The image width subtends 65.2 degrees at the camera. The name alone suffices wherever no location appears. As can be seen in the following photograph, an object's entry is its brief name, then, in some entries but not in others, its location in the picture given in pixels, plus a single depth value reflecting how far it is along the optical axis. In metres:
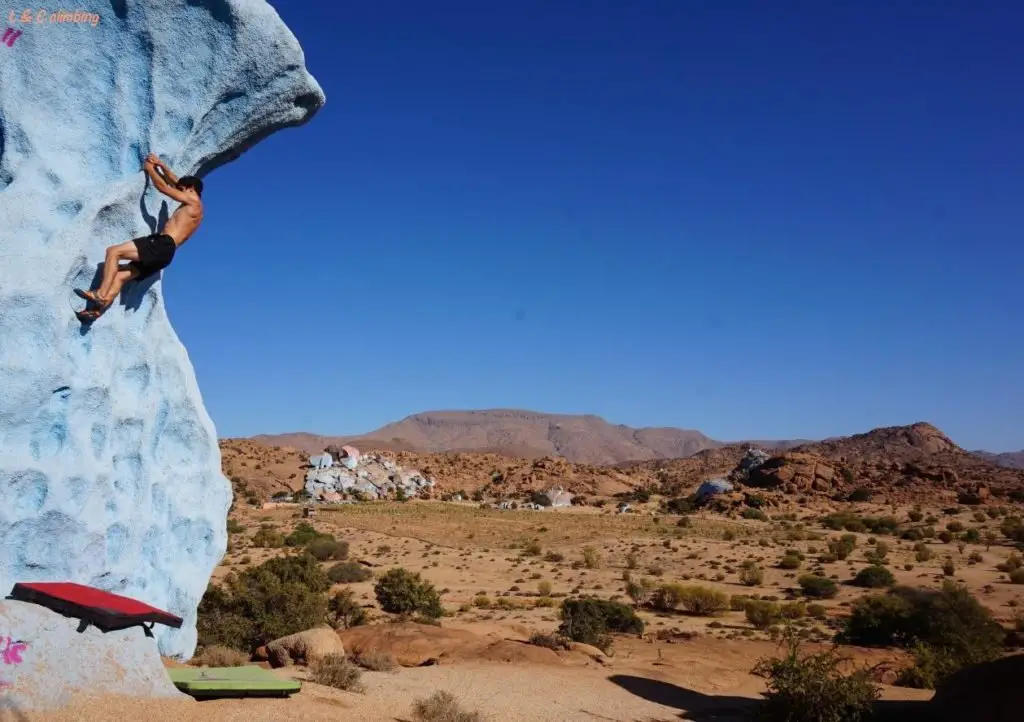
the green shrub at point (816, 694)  9.69
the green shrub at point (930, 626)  14.50
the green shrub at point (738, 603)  21.80
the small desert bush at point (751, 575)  25.94
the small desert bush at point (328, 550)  29.11
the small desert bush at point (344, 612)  16.80
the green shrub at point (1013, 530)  35.50
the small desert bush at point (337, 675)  9.25
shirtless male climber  6.77
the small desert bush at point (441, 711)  8.16
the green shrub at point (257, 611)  12.94
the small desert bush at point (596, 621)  15.42
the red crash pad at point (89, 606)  5.96
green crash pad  6.82
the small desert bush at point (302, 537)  31.47
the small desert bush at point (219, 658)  10.07
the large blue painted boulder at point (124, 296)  6.49
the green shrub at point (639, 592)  22.41
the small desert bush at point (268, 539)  31.41
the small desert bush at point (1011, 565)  26.97
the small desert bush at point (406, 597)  18.95
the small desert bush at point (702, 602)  21.31
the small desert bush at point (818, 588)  23.84
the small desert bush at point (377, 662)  11.45
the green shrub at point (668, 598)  21.59
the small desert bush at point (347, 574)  25.00
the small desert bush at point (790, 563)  28.80
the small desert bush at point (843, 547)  31.01
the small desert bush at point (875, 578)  25.02
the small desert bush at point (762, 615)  19.34
